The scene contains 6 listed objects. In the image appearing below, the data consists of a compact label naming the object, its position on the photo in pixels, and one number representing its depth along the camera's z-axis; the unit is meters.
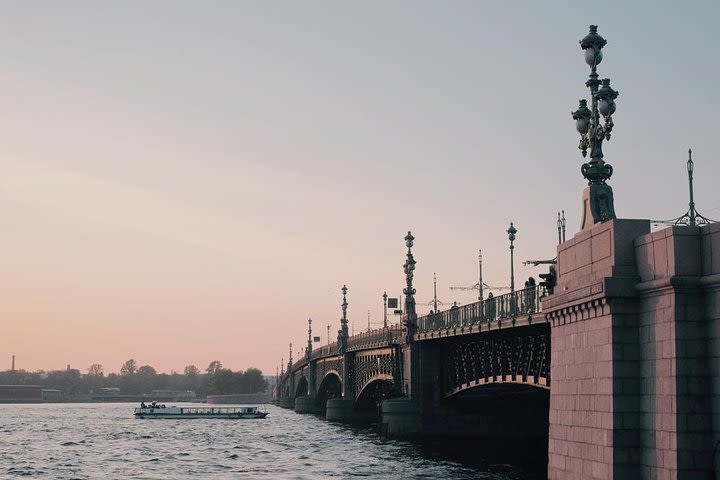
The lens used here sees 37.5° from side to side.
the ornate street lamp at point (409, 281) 71.82
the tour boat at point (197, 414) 139.25
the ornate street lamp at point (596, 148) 29.81
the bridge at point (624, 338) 24.47
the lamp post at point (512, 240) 58.20
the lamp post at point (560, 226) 48.64
